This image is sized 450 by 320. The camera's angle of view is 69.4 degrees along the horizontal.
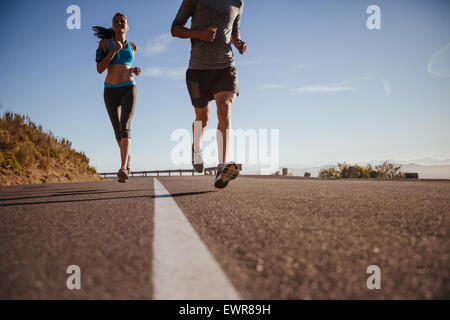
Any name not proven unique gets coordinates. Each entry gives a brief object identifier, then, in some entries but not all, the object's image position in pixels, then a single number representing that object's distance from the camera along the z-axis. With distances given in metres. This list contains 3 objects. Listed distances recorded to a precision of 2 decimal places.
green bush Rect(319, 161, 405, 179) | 15.30
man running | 4.59
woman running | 5.59
